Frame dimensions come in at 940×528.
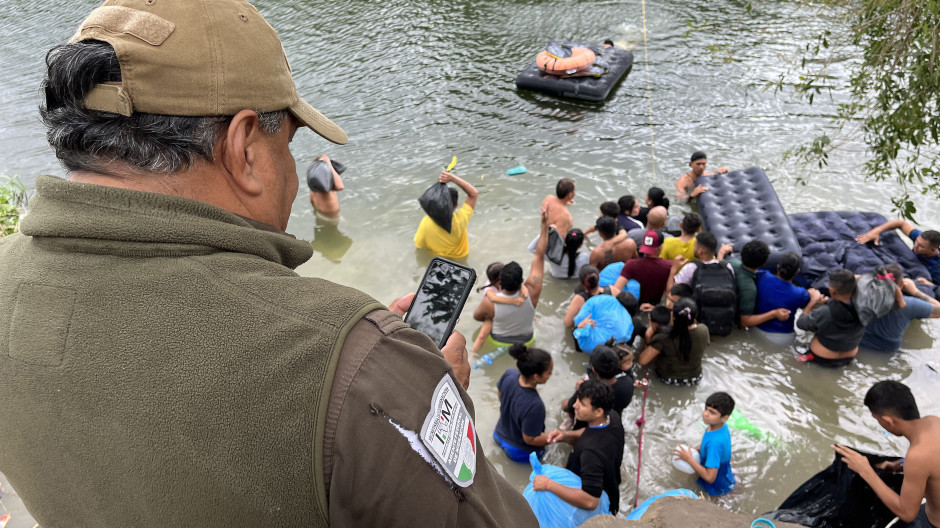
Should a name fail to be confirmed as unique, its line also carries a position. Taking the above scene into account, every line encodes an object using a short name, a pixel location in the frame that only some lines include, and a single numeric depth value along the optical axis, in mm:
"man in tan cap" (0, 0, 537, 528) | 928
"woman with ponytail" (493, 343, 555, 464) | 4605
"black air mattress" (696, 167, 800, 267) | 6883
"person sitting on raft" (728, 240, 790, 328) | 5895
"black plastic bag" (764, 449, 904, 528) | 3785
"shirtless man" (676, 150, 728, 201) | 8227
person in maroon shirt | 6289
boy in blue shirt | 4512
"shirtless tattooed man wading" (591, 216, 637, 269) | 6766
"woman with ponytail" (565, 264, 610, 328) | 5973
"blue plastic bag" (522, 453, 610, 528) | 3992
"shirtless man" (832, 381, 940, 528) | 3578
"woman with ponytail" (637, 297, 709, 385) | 5270
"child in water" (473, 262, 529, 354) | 5812
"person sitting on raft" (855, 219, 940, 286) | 6188
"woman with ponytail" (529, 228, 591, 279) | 6830
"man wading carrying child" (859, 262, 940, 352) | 5555
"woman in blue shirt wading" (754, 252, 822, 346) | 5926
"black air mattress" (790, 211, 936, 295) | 6375
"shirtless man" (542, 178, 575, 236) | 7005
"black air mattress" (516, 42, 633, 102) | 10656
